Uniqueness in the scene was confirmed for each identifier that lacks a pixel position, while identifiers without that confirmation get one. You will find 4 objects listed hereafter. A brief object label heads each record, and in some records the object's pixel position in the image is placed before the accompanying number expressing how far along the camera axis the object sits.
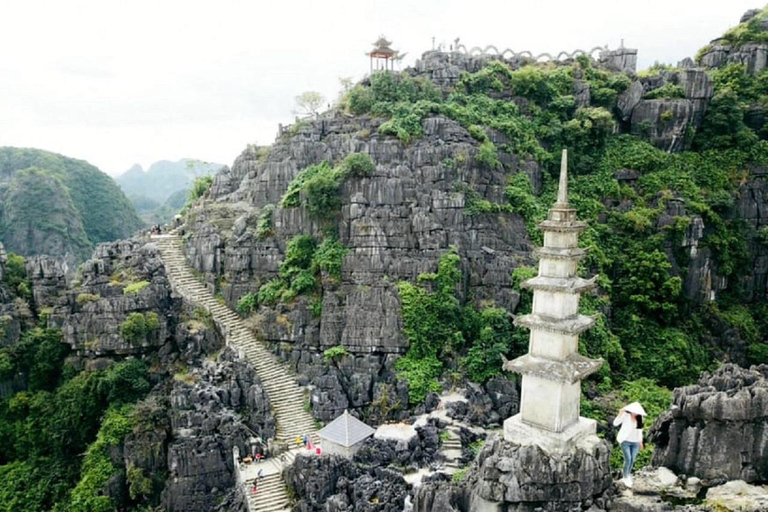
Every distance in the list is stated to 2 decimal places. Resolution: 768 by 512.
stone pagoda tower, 17.98
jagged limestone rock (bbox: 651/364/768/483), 17.70
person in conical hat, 17.64
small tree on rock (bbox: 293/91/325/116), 35.50
